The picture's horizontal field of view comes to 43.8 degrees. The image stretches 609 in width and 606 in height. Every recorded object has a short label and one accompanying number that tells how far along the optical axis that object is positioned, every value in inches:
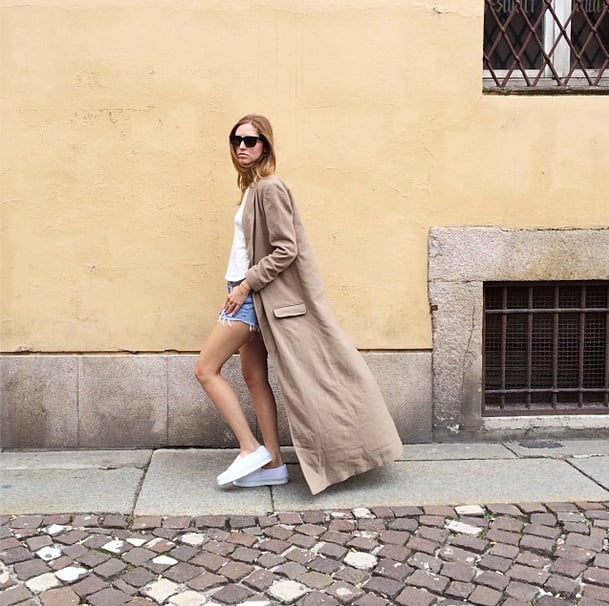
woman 148.2
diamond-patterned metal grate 188.2
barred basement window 191.3
